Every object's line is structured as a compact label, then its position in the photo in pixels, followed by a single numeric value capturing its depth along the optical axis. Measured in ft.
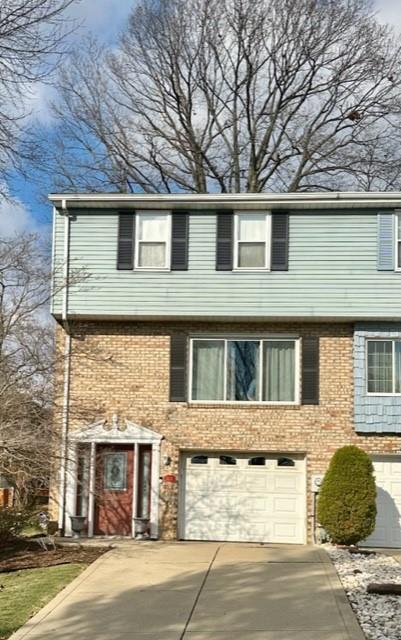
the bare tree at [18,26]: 28.55
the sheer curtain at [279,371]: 54.49
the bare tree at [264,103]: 90.84
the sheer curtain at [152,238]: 55.36
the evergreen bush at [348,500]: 48.85
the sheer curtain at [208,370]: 55.01
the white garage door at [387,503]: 52.29
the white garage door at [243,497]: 53.67
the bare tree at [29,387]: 45.21
